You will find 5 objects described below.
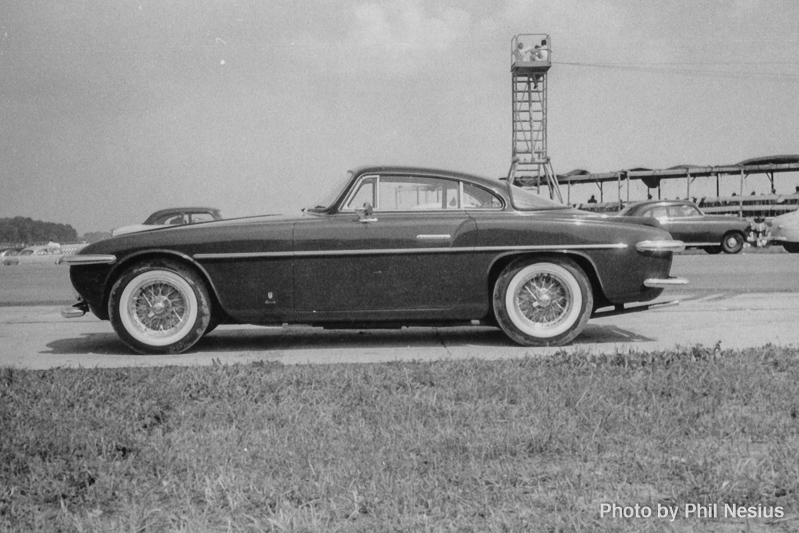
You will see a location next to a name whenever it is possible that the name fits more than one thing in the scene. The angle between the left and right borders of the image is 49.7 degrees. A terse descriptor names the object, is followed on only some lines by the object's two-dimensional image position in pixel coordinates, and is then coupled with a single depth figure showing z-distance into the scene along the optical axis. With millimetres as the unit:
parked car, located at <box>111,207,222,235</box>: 15219
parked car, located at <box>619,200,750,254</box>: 19500
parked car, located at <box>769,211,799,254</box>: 19234
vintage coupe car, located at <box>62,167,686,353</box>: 5719
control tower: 50094
